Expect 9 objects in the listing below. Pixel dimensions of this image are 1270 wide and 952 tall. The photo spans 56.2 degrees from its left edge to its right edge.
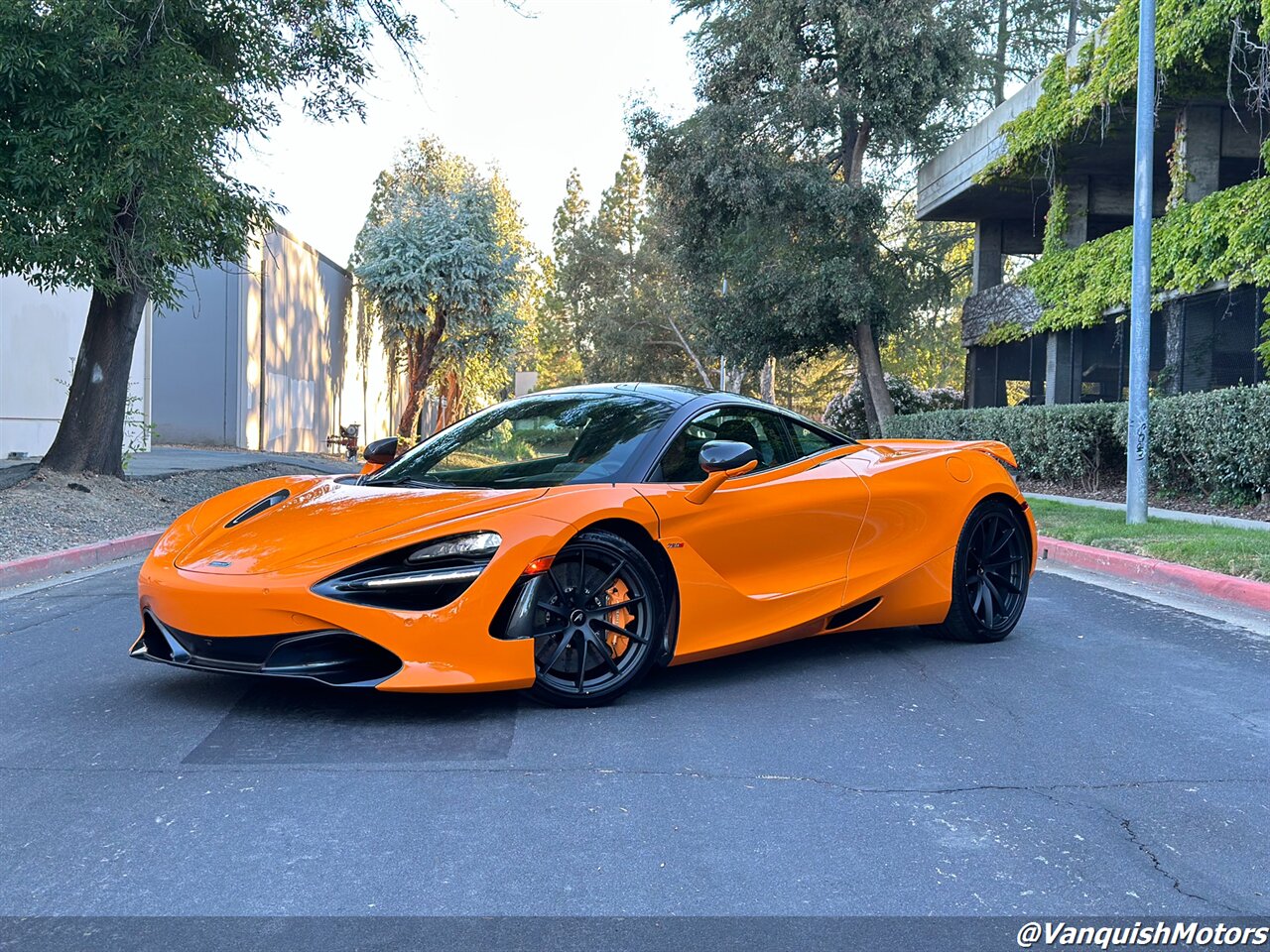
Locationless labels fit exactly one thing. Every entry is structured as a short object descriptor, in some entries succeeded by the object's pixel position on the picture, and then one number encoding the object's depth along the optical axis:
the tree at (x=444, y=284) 36.44
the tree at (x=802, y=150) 28.11
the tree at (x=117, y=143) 10.66
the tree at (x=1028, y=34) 41.72
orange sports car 4.26
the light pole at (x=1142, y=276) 12.21
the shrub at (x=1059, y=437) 17.20
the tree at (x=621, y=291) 58.44
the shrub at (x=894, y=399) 33.53
